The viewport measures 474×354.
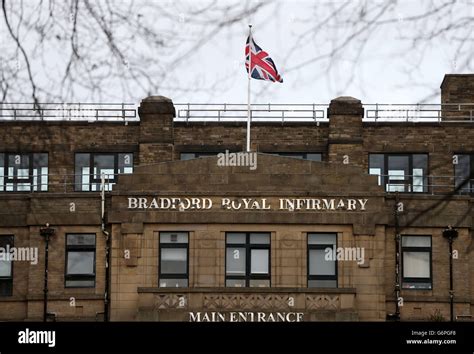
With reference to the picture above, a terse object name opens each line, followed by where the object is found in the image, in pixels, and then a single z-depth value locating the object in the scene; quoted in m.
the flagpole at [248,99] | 46.81
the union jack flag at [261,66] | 46.47
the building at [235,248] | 43.94
